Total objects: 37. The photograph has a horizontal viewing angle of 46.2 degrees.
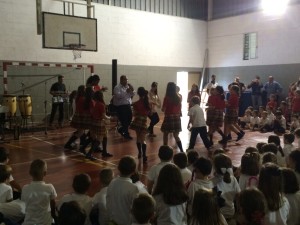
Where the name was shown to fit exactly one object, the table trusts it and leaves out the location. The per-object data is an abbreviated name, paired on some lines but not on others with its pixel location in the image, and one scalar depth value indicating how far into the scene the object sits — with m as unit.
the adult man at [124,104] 9.41
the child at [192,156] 4.53
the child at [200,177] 3.40
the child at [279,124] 10.88
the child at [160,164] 4.14
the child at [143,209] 2.54
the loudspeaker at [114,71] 12.55
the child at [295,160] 3.99
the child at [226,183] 3.52
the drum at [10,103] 10.55
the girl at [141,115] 6.94
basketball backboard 11.05
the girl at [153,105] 9.87
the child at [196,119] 7.59
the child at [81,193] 3.27
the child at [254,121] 11.53
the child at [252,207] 2.52
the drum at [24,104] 10.86
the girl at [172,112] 7.20
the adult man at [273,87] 14.34
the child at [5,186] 3.51
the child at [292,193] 3.22
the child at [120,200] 3.26
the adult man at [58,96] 11.70
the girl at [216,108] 8.39
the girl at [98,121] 7.07
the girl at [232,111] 8.68
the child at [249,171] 3.72
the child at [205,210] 2.51
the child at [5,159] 4.09
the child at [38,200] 3.32
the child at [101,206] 3.37
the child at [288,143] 5.28
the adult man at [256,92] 14.57
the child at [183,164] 4.13
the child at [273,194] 2.90
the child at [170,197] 3.03
